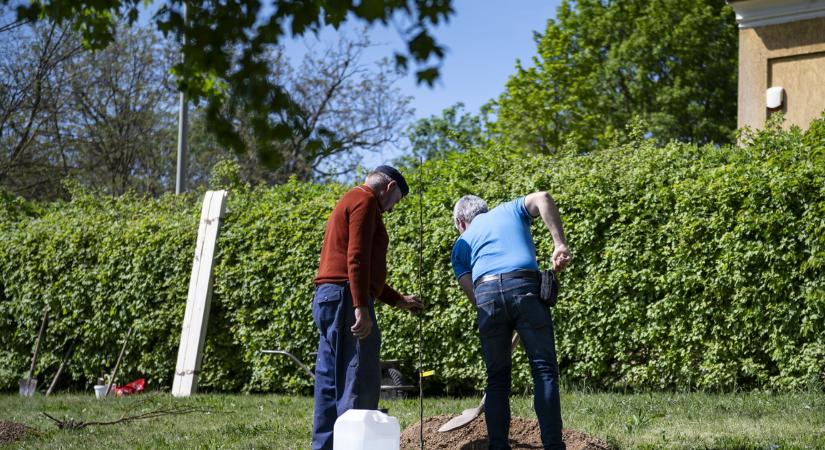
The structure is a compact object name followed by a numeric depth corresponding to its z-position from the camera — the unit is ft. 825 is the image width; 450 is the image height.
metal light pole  57.38
